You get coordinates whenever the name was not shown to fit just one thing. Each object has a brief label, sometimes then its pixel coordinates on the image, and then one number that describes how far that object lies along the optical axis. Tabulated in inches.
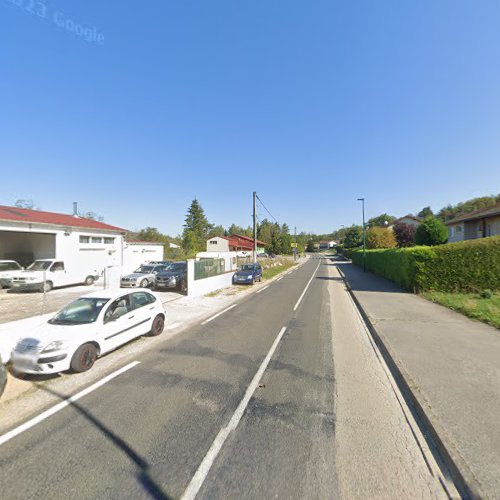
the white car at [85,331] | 192.4
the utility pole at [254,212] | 1080.8
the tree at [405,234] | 1668.3
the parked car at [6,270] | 618.2
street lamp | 1244.0
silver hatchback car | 647.1
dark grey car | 630.5
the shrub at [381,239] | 1690.5
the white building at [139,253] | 928.9
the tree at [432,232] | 1021.2
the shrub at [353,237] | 2512.1
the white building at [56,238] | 646.8
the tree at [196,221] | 2785.4
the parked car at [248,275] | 796.0
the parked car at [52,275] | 569.9
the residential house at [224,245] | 2511.1
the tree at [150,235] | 2661.2
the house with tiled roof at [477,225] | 912.9
